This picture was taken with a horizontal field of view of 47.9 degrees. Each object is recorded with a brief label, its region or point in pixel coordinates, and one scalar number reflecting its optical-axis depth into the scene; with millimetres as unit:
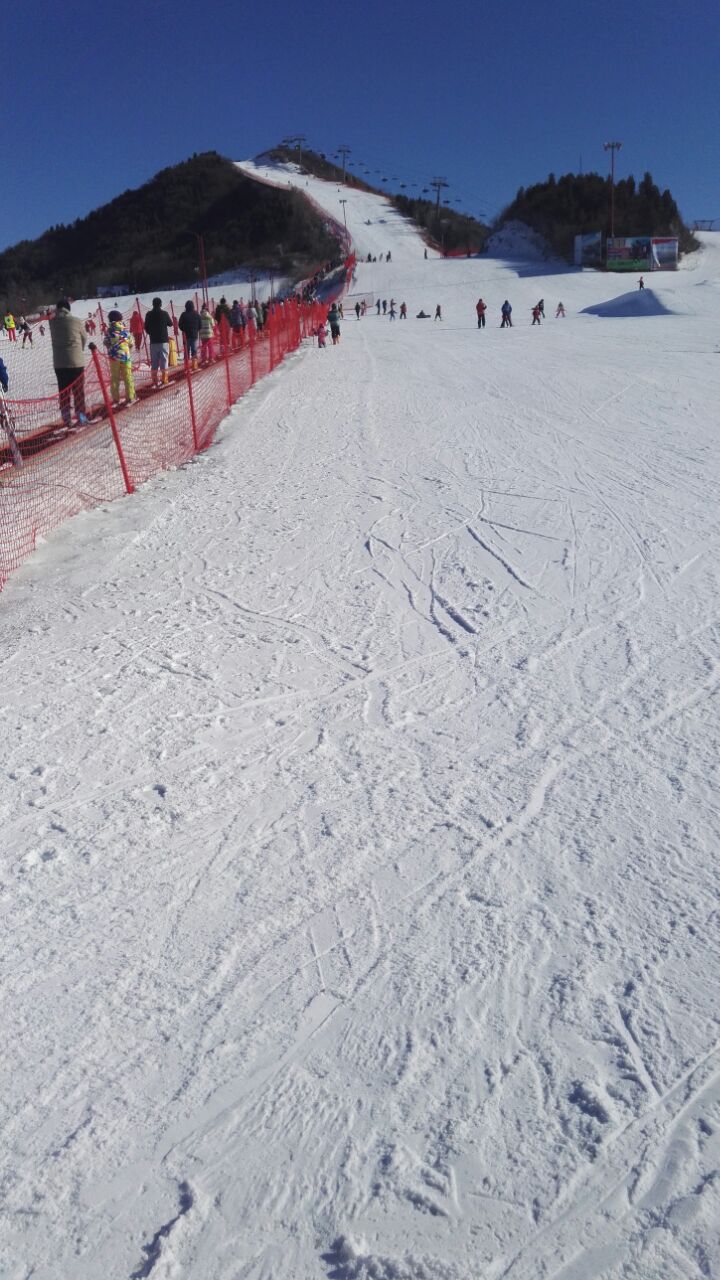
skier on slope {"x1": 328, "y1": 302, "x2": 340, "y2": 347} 24350
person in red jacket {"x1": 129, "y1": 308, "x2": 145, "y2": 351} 22162
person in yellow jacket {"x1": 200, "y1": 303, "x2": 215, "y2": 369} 15438
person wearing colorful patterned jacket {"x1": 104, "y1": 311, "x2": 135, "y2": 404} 10859
